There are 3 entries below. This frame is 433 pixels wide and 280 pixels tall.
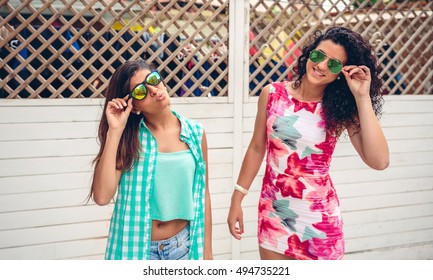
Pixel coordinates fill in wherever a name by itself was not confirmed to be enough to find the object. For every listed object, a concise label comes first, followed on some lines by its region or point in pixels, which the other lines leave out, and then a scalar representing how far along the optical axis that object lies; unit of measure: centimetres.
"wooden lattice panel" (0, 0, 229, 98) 338
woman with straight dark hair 219
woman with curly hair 241
